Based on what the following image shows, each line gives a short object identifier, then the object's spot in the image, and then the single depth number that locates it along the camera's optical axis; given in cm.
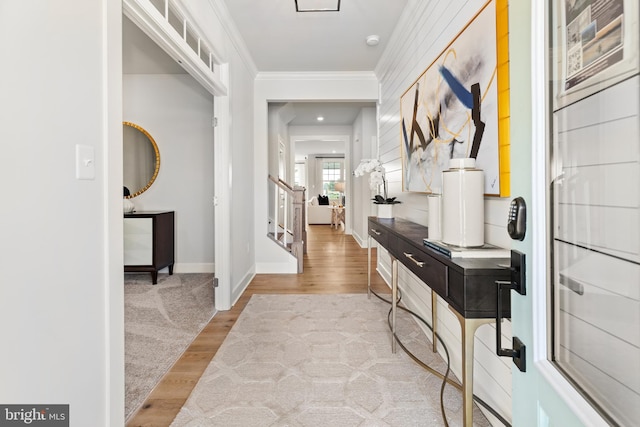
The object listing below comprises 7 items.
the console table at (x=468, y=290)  101
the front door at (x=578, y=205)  45
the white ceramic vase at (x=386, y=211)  282
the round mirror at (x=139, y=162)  406
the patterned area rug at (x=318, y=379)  144
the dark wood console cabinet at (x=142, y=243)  349
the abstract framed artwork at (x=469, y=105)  129
